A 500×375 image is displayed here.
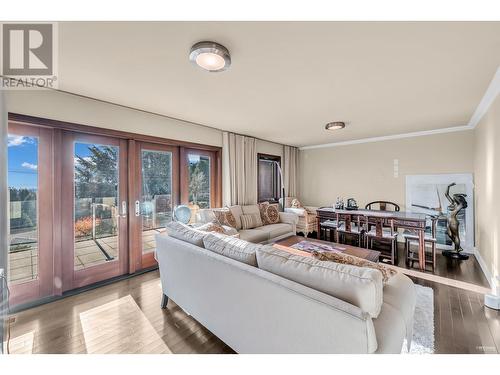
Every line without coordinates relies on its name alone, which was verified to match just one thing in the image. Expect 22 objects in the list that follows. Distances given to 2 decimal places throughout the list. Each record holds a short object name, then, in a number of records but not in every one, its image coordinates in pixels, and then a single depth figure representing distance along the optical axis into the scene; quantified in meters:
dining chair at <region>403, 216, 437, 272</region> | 3.27
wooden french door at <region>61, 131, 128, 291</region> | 2.68
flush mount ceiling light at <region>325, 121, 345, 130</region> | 3.71
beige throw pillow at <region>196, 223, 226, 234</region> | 2.93
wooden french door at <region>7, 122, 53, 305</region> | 2.35
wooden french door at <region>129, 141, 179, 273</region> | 3.23
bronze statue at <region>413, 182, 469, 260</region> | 3.71
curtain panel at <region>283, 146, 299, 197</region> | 6.00
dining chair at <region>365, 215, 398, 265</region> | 3.48
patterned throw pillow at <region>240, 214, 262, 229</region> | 4.16
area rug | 1.71
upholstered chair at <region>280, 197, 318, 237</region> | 5.09
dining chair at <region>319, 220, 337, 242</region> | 4.41
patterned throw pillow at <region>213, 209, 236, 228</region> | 3.81
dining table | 3.29
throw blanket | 2.83
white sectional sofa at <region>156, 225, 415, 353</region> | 1.04
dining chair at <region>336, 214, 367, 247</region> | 3.88
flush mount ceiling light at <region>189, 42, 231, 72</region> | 1.63
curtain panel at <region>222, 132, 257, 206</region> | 4.43
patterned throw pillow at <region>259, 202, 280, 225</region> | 4.59
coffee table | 2.65
